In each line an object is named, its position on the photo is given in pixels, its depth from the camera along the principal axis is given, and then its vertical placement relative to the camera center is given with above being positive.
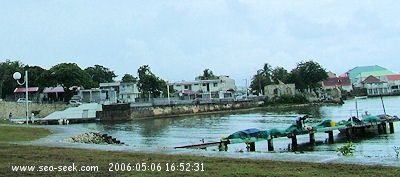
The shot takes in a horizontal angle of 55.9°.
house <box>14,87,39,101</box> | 92.62 +4.85
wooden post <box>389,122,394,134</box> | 33.31 -2.60
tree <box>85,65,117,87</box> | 115.62 +11.18
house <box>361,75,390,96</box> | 142.50 +4.71
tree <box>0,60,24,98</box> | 92.31 +8.33
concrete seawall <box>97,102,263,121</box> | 71.69 -0.68
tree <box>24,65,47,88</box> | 90.12 +9.47
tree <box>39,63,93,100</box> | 76.00 +7.04
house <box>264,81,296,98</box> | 101.94 +3.49
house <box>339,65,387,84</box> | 164.00 +12.81
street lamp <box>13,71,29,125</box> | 28.46 +2.83
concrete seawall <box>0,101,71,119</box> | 63.47 +0.69
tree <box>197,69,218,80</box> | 126.19 +10.22
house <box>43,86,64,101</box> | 91.25 +4.36
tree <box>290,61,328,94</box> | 112.00 +7.94
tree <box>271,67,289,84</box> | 124.19 +9.53
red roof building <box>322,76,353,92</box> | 146.88 +6.55
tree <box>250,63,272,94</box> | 121.13 +7.69
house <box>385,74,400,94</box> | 143.96 +5.31
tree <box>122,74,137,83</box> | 117.38 +9.51
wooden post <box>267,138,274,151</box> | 24.28 -2.68
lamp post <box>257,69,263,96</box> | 120.38 +6.27
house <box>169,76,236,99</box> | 106.12 +5.05
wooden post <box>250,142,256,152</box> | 23.27 -2.64
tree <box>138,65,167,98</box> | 91.69 +5.61
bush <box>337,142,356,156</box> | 13.64 -1.84
